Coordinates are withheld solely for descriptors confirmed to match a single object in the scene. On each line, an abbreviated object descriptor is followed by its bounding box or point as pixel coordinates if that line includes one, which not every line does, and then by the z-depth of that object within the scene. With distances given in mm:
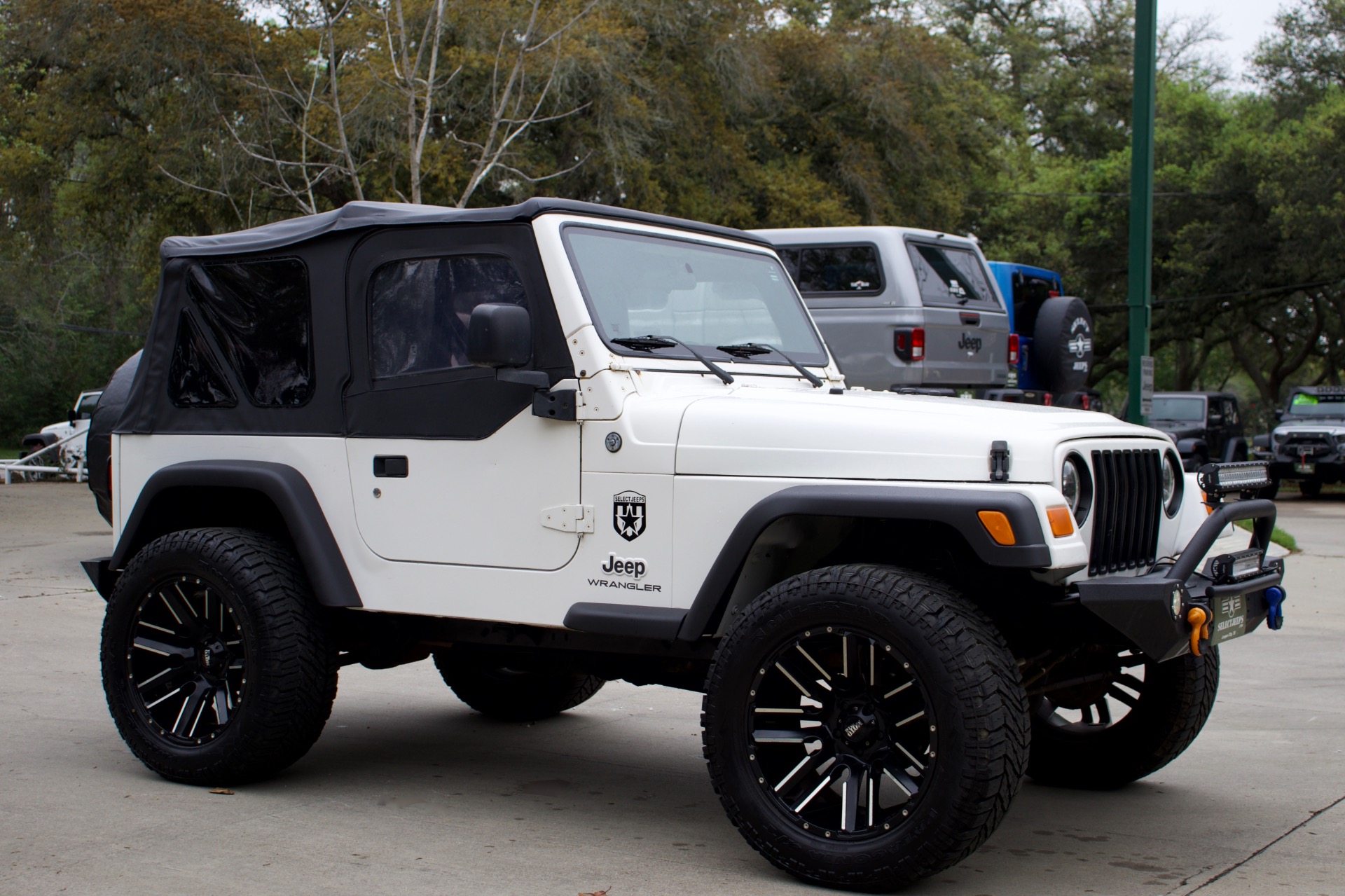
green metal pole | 13008
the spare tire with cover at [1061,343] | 16562
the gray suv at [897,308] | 14367
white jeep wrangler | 4152
